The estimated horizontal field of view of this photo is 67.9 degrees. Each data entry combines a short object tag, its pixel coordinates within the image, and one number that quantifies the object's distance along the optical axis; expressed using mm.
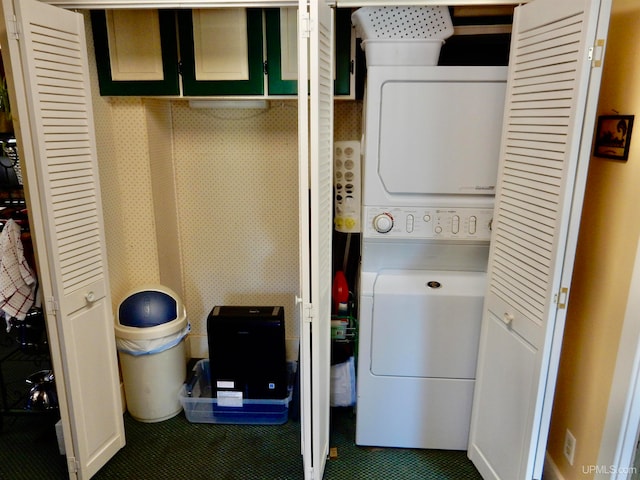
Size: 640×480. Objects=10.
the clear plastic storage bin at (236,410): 2537
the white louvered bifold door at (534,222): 1472
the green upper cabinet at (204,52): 2215
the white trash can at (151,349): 2412
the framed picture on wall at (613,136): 1526
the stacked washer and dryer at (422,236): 1980
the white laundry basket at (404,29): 1965
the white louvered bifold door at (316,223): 1578
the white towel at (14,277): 2100
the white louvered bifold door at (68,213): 1671
